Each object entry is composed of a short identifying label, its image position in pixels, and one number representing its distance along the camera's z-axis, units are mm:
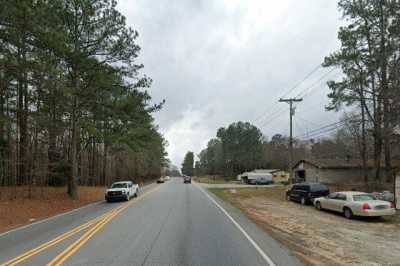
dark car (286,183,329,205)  24672
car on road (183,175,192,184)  77781
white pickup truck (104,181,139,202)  26609
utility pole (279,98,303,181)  38491
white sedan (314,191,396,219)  17297
